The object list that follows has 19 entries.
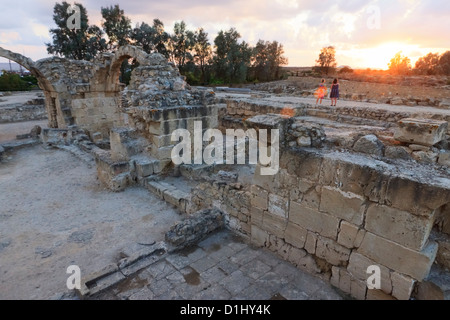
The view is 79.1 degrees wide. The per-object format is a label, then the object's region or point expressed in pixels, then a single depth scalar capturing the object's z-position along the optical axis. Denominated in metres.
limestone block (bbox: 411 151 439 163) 3.02
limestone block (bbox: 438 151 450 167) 3.40
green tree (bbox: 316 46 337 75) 38.67
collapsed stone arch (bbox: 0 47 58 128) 10.23
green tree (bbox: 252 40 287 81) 36.88
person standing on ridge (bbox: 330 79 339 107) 12.87
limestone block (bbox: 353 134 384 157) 3.04
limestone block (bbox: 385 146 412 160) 2.99
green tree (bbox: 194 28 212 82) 30.95
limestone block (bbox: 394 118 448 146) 3.22
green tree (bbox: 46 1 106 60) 26.34
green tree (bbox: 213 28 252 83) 31.23
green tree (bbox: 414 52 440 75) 30.45
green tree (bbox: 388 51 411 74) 33.25
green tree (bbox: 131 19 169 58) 28.20
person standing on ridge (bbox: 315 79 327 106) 14.12
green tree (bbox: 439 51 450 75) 29.17
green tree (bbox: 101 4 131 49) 27.53
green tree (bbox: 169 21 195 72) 29.70
